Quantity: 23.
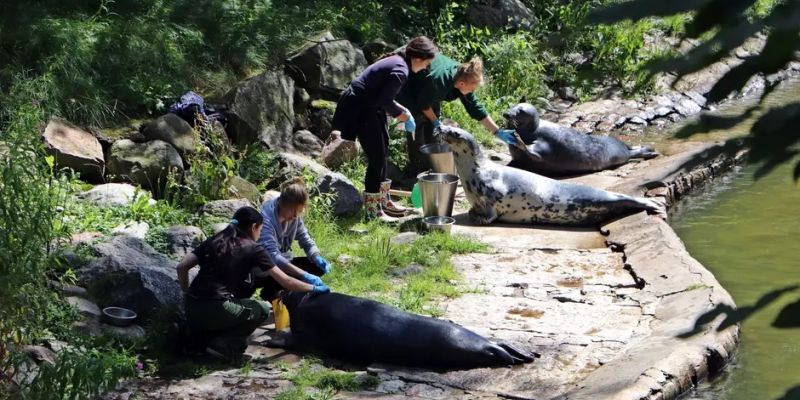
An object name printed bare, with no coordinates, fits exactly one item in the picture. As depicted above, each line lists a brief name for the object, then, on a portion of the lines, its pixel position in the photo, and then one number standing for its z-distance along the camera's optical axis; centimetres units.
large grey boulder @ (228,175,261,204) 1767
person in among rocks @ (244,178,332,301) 1297
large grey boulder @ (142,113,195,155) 1834
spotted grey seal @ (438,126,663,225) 1855
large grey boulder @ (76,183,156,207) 1642
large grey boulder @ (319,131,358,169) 2047
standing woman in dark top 1808
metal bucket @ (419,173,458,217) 1775
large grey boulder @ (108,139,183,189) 1775
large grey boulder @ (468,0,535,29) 2889
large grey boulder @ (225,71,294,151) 1995
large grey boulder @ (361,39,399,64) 2430
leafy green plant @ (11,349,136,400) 970
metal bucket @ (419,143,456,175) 1917
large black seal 1223
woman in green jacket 1908
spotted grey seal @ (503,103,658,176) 2195
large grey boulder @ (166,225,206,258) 1499
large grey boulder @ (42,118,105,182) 1700
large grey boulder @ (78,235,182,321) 1300
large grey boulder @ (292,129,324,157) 2103
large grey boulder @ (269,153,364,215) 1830
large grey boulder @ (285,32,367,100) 2237
